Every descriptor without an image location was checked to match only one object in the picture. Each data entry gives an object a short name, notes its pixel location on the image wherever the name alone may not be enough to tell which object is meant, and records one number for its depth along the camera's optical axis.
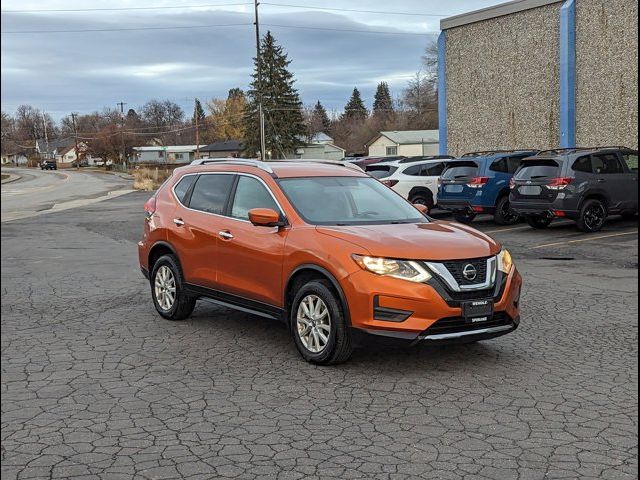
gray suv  14.60
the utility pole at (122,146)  99.81
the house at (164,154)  99.44
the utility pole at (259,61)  45.17
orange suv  5.43
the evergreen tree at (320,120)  132.84
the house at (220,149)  87.69
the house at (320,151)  74.53
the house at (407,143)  78.88
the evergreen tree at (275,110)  69.32
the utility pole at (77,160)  103.86
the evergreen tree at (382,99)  146.50
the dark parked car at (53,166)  84.40
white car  19.20
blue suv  16.84
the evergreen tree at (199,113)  86.69
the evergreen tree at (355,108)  142.75
